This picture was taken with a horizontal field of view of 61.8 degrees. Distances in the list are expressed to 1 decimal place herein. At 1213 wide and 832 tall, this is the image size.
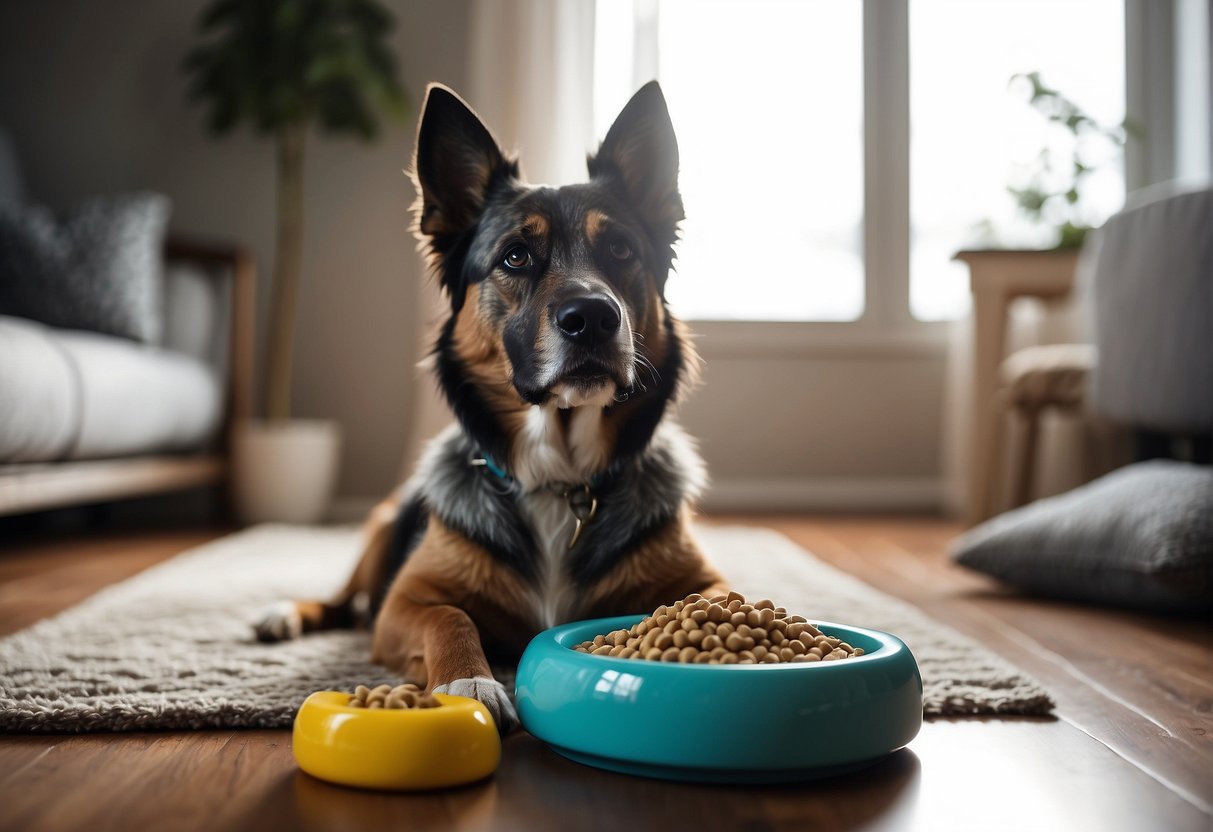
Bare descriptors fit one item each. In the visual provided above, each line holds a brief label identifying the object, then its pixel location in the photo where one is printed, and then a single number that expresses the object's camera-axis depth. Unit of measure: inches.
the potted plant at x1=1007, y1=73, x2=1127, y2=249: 154.5
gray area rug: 50.6
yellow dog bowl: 39.3
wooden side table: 131.2
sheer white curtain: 158.7
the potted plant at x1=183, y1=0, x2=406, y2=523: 147.8
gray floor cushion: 74.7
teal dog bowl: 38.6
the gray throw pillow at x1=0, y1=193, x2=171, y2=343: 126.5
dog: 58.1
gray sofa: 96.1
